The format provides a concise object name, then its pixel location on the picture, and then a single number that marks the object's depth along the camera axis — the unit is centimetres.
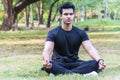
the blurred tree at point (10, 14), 2812
